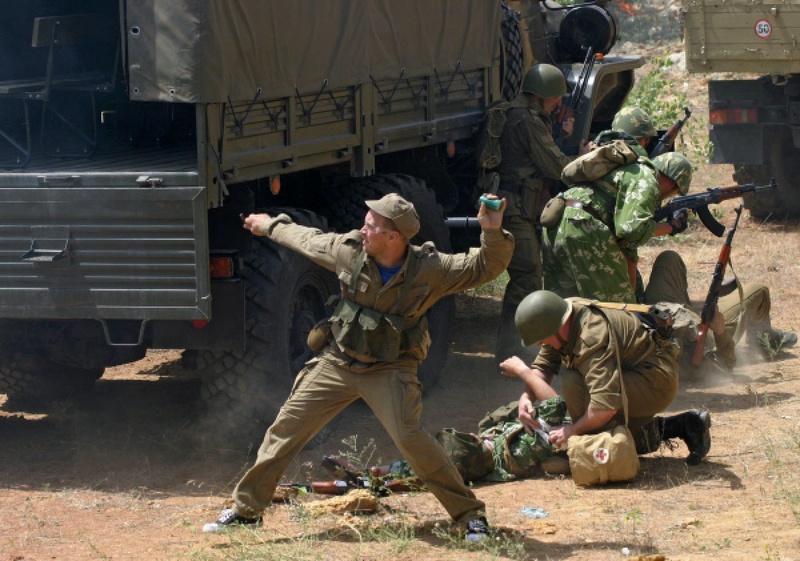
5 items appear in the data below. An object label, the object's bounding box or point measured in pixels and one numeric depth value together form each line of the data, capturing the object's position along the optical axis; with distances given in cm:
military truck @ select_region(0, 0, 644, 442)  1096
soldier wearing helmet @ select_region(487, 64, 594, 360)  1559
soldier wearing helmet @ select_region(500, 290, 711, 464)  1084
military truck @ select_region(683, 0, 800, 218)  2153
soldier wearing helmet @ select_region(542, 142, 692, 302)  1352
